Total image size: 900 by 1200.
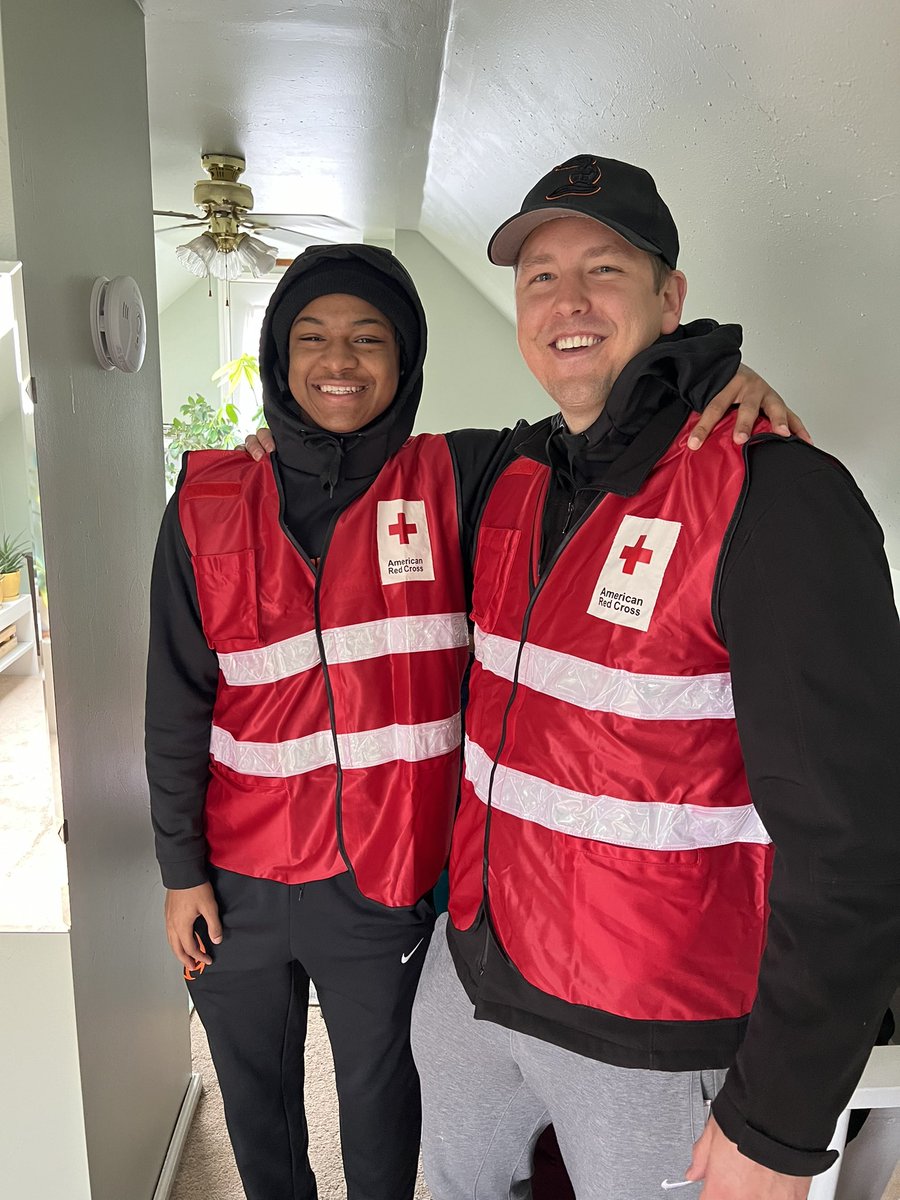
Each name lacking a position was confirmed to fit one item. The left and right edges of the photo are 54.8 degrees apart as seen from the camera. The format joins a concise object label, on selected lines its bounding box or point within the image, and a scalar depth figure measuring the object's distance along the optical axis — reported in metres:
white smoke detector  1.50
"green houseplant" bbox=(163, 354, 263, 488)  4.75
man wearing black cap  0.81
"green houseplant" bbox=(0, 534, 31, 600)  1.29
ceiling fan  2.73
